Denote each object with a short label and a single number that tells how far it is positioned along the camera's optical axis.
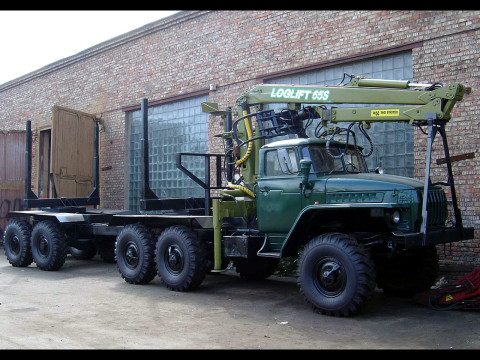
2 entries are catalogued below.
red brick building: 9.52
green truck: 7.04
